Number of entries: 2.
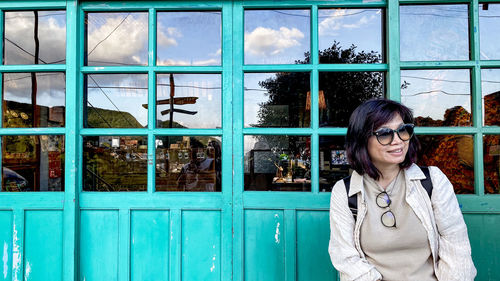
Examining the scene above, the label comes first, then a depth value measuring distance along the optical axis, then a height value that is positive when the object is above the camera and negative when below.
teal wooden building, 2.40 +0.14
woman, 1.50 -0.34
